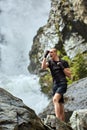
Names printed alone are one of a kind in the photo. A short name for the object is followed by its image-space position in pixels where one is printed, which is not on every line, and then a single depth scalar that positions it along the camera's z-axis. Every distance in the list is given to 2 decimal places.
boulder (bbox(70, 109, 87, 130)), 8.11
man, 9.23
